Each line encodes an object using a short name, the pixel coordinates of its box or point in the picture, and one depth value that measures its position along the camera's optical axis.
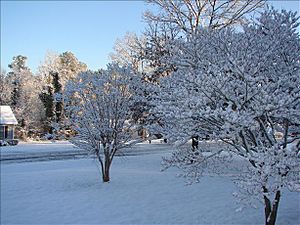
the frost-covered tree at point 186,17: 15.26
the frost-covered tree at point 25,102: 35.44
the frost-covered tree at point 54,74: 35.47
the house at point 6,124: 30.39
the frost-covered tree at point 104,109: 10.48
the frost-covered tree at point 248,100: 4.66
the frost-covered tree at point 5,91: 37.47
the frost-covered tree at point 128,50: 17.27
